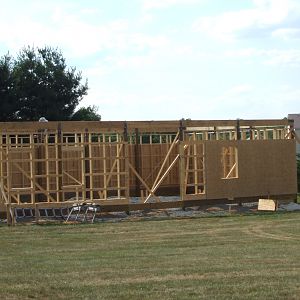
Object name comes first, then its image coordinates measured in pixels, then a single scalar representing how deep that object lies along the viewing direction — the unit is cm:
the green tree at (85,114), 4444
